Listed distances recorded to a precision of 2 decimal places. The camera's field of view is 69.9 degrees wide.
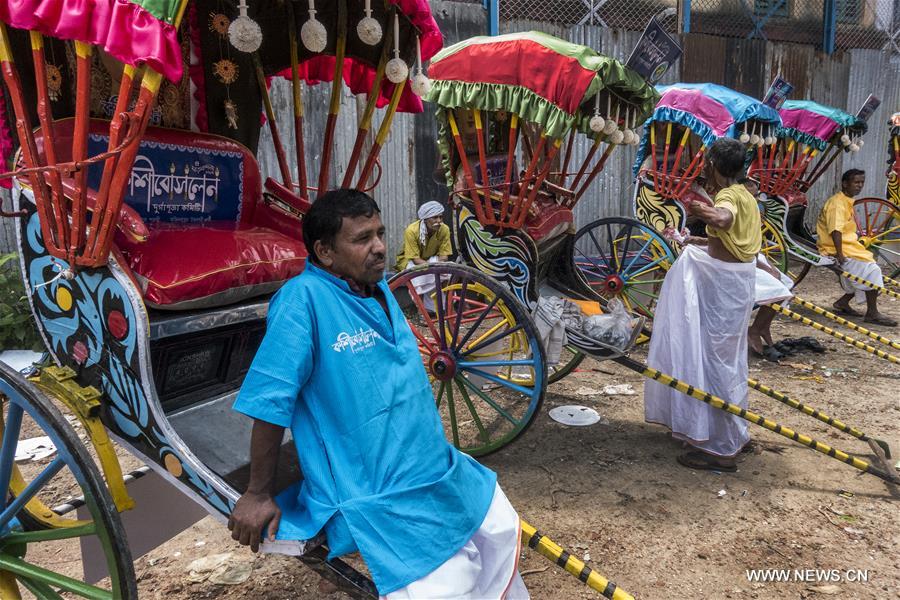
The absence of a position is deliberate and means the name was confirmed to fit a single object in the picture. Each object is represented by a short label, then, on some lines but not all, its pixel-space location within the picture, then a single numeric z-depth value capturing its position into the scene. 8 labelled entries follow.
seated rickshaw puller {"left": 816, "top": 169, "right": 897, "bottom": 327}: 7.07
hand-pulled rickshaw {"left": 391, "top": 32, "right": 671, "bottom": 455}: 3.66
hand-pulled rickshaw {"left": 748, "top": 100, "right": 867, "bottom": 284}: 7.80
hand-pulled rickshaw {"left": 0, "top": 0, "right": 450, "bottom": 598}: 1.92
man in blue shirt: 1.63
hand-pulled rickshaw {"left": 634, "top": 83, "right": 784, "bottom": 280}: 6.43
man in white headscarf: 6.13
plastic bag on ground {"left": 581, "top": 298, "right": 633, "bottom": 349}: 3.70
